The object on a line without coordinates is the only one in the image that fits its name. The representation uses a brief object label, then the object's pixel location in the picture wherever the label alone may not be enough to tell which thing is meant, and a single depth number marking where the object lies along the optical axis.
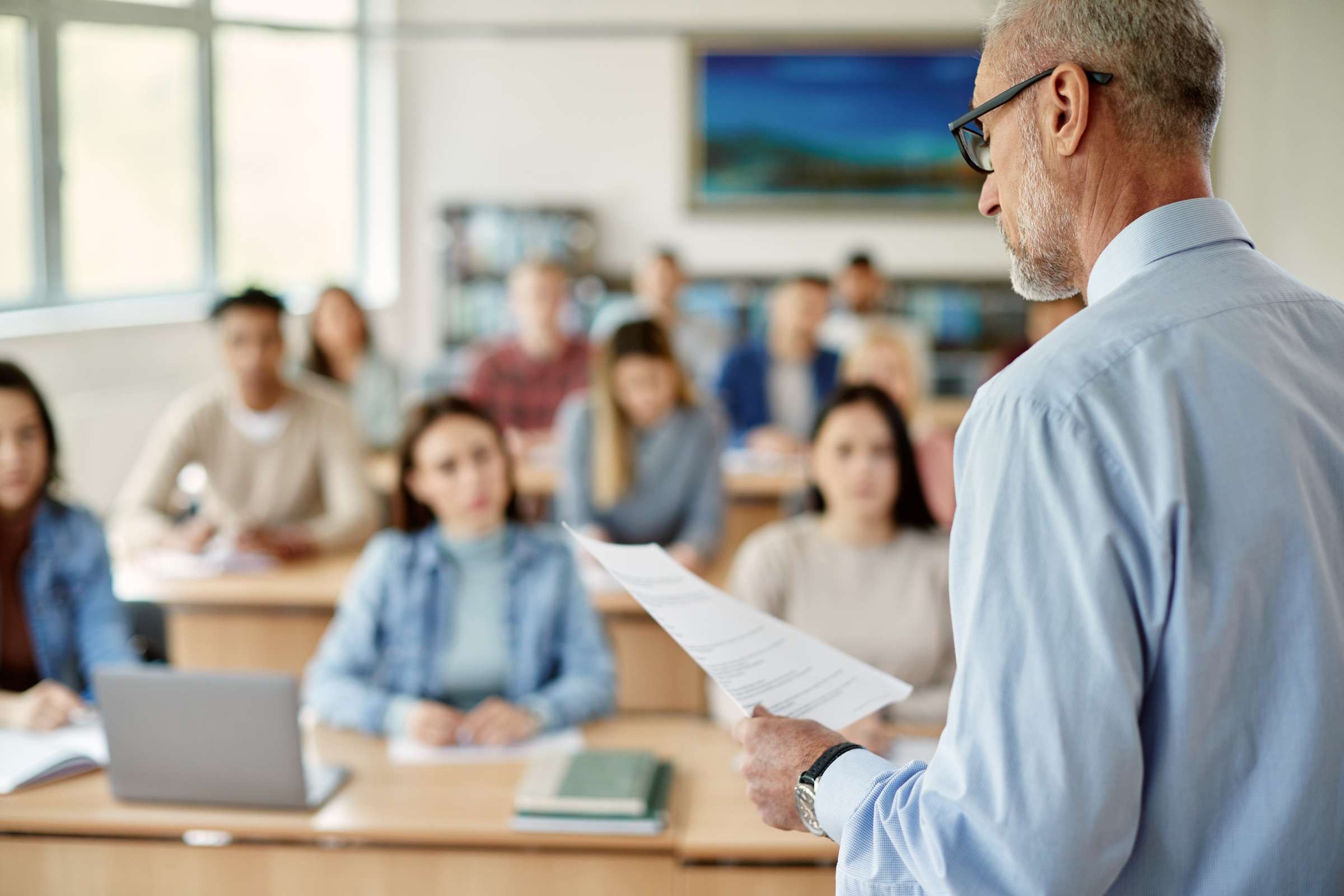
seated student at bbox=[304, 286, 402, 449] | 5.71
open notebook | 2.13
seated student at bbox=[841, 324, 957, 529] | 3.82
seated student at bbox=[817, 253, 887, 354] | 6.90
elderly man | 0.87
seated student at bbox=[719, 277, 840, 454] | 5.77
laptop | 1.93
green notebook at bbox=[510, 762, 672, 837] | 1.93
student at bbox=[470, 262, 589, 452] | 5.59
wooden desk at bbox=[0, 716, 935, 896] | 1.91
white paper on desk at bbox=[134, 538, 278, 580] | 3.50
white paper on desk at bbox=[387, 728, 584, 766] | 2.24
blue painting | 7.77
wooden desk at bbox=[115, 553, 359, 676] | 3.37
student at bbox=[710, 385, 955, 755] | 2.69
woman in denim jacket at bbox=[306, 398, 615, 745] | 2.59
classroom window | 5.01
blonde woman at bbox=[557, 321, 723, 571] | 3.95
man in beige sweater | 3.88
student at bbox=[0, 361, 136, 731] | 2.62
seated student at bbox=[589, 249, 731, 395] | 6.57
